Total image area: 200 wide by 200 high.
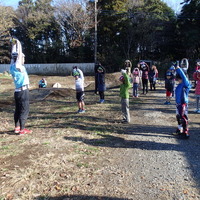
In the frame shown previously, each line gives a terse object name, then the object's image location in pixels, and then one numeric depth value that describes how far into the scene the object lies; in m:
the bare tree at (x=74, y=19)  30.38
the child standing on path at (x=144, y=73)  11.42
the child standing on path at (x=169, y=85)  9.19
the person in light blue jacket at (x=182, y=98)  5.12
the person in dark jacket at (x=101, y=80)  9.42
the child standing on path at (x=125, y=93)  6.46
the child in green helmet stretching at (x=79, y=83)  7.71
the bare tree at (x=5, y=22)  28.25
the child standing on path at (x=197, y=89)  7.73
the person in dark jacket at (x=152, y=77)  12.34
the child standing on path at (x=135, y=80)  10.65
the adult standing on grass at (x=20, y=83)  5.14
